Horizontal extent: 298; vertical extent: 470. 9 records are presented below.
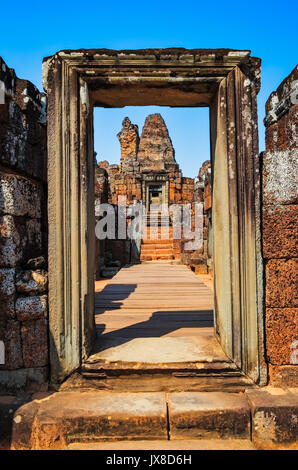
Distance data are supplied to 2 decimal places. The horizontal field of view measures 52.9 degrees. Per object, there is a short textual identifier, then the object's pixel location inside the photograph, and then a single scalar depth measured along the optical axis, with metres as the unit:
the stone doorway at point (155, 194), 21.96
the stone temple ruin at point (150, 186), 10.56
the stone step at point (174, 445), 2.06
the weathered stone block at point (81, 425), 2.12
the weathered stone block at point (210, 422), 2.14
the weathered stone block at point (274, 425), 2.12
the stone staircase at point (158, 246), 12.01
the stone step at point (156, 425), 2.12
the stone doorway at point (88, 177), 2.44
